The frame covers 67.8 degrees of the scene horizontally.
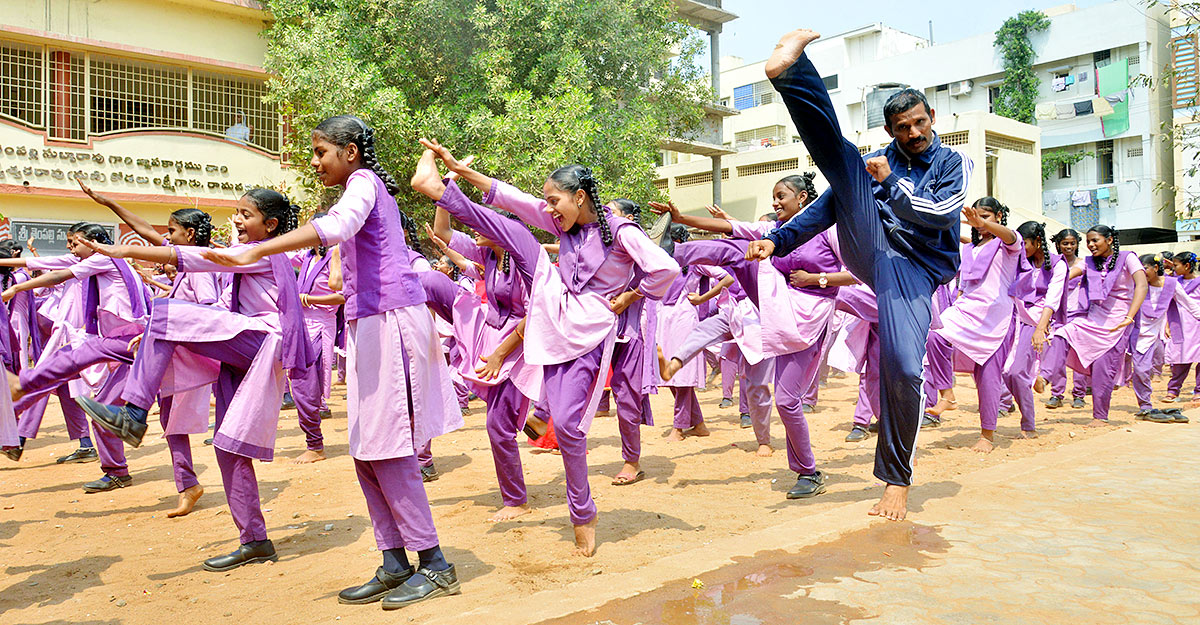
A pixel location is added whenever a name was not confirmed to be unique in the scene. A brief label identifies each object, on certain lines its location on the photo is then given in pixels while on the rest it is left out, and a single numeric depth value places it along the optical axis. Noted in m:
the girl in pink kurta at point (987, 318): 7.28
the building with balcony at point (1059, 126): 31.64
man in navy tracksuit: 4.45
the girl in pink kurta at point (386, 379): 3.68
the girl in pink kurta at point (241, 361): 4.40
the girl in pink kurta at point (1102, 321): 9.03
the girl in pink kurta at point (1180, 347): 11.01
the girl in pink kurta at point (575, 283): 4.35
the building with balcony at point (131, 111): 18.58
